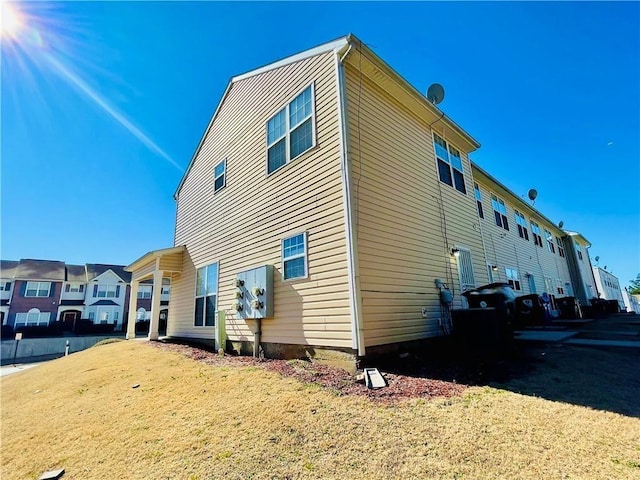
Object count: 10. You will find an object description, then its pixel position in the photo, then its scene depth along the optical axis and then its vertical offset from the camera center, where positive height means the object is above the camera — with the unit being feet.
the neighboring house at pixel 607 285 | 99.19 +5.03
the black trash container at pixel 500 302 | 20.43 +0.19
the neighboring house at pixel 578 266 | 76.02 +8.93
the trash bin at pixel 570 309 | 52.70 -1.46
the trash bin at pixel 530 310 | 37.70 -0.99
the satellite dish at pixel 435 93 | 30.76 +21.69
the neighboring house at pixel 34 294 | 103.91 +11.37
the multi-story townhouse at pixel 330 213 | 18.92 +7.95
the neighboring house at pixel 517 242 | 42.50 +10.39
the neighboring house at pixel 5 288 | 101.24 +13.63
